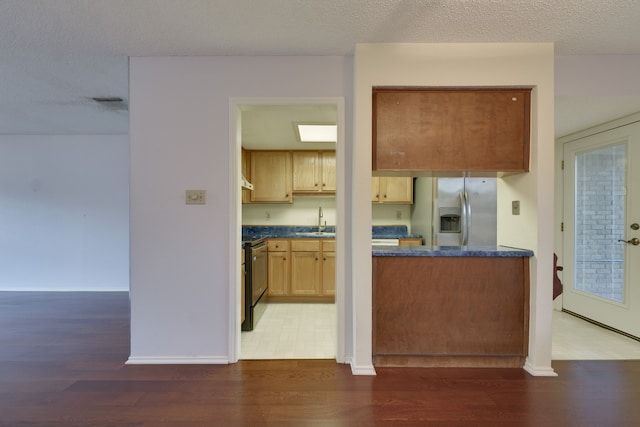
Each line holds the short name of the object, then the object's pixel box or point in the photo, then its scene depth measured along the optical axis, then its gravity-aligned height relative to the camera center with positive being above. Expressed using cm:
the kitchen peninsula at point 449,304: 232 -66
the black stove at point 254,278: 318 -71
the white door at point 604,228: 297 -16
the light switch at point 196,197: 239 +10
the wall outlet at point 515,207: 246 +3
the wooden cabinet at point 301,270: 421 -76
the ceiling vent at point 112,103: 321 +109
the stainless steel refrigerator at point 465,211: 363 +0
